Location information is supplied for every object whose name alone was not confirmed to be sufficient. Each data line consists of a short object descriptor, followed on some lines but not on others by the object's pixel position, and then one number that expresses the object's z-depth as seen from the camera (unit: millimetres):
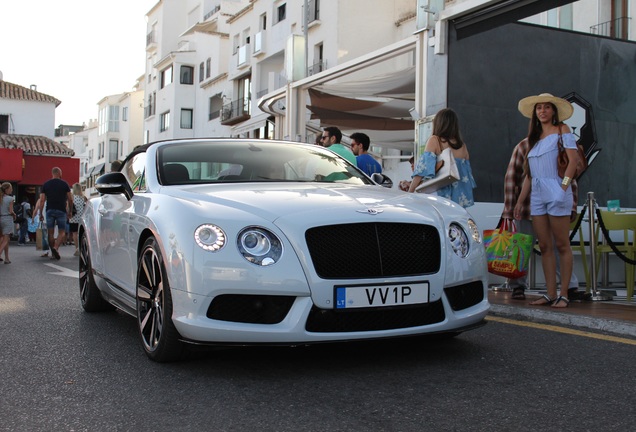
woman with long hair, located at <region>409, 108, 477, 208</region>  7079
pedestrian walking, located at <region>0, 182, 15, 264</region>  14195
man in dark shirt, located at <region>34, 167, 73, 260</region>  15688
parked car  3754
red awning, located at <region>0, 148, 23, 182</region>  34375
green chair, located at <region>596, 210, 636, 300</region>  7858
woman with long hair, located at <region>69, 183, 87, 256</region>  17219
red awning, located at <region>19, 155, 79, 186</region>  35531
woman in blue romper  6375
